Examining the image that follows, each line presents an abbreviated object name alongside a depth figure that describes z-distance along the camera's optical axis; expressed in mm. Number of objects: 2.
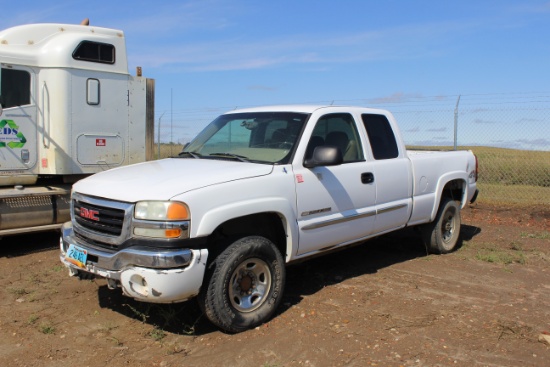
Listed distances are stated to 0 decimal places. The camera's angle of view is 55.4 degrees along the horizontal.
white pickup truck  4008
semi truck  7344
